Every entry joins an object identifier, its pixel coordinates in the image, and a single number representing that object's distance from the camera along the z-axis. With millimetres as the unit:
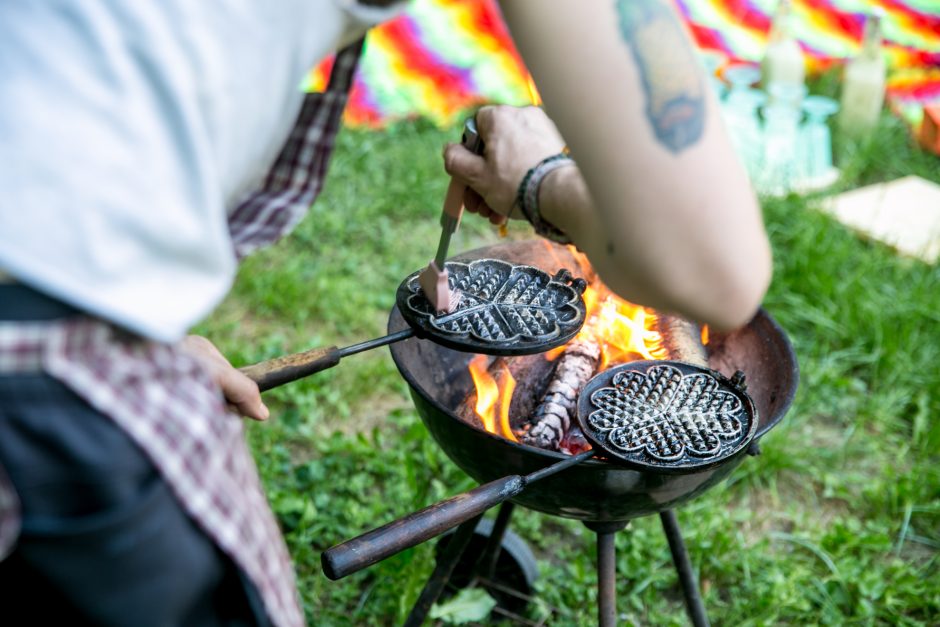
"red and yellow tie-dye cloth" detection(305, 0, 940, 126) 5434
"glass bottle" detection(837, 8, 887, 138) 5000
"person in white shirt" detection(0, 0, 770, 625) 945
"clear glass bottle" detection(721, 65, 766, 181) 4906
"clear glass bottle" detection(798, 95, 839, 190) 4852
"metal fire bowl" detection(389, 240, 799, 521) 1790
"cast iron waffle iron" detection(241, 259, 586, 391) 1800
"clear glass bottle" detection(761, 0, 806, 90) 5180
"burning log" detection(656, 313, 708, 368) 2424
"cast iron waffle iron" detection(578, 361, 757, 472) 1819
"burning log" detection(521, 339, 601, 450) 2191
